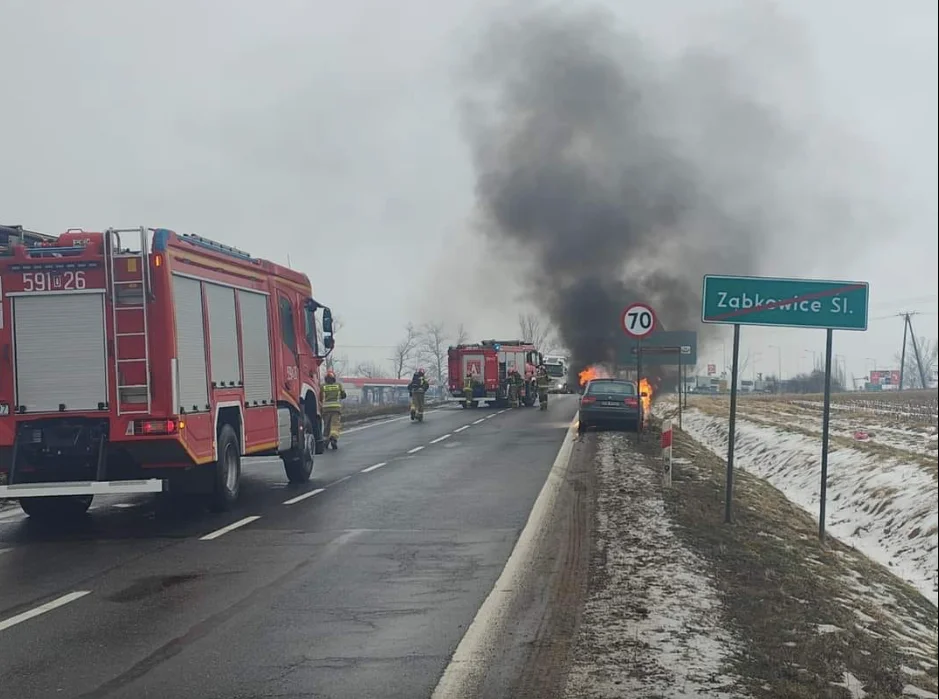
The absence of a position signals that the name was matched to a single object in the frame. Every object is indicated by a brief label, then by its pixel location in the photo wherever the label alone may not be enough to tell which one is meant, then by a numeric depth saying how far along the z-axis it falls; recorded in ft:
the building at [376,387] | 336.29
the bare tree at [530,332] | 372.17
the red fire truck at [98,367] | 32.58
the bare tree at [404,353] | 379.35
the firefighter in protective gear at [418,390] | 102.12
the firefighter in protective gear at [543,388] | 131.44
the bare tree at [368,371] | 490.24
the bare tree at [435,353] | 376.48
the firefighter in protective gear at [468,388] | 136.67
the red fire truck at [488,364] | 136.26
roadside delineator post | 41.99
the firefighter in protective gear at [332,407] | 66.39
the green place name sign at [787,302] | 32.17
